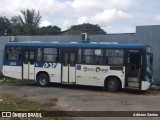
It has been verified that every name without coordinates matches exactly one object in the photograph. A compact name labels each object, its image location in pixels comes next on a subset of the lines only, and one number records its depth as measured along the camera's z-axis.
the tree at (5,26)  34.05
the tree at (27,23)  26.60
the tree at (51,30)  33.94
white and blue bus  10.73
